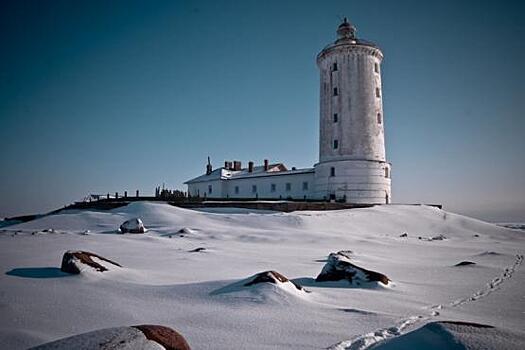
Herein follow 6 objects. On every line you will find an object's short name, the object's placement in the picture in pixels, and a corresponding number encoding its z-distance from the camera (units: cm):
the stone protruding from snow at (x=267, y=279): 406
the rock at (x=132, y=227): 1152
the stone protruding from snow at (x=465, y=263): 711
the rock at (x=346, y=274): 491
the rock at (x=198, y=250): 794
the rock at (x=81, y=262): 467
